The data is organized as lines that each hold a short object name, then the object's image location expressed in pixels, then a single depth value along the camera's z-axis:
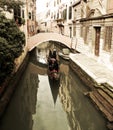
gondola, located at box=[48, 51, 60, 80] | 13.92
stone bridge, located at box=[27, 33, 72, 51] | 20.94
